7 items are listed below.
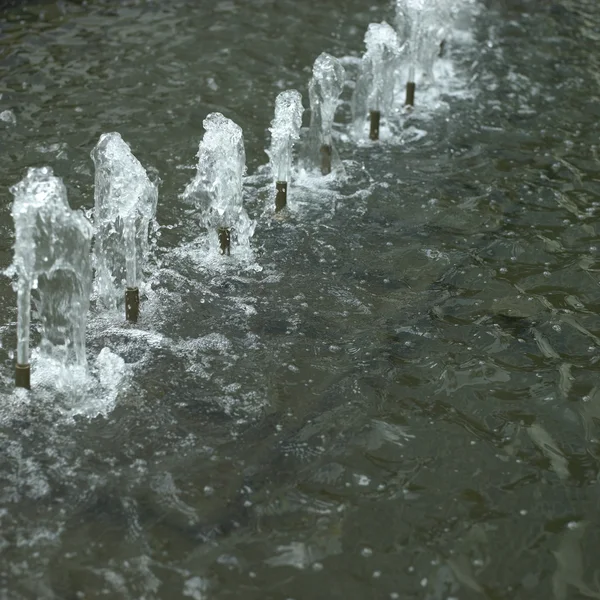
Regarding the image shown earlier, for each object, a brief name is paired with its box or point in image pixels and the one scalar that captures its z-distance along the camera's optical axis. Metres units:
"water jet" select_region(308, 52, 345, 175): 7.89
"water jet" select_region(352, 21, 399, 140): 8.80
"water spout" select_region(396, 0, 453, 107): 10.02
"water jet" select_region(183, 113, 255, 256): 6.57
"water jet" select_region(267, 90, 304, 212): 7.07
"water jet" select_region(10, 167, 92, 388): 4.88
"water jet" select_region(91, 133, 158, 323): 5.98
